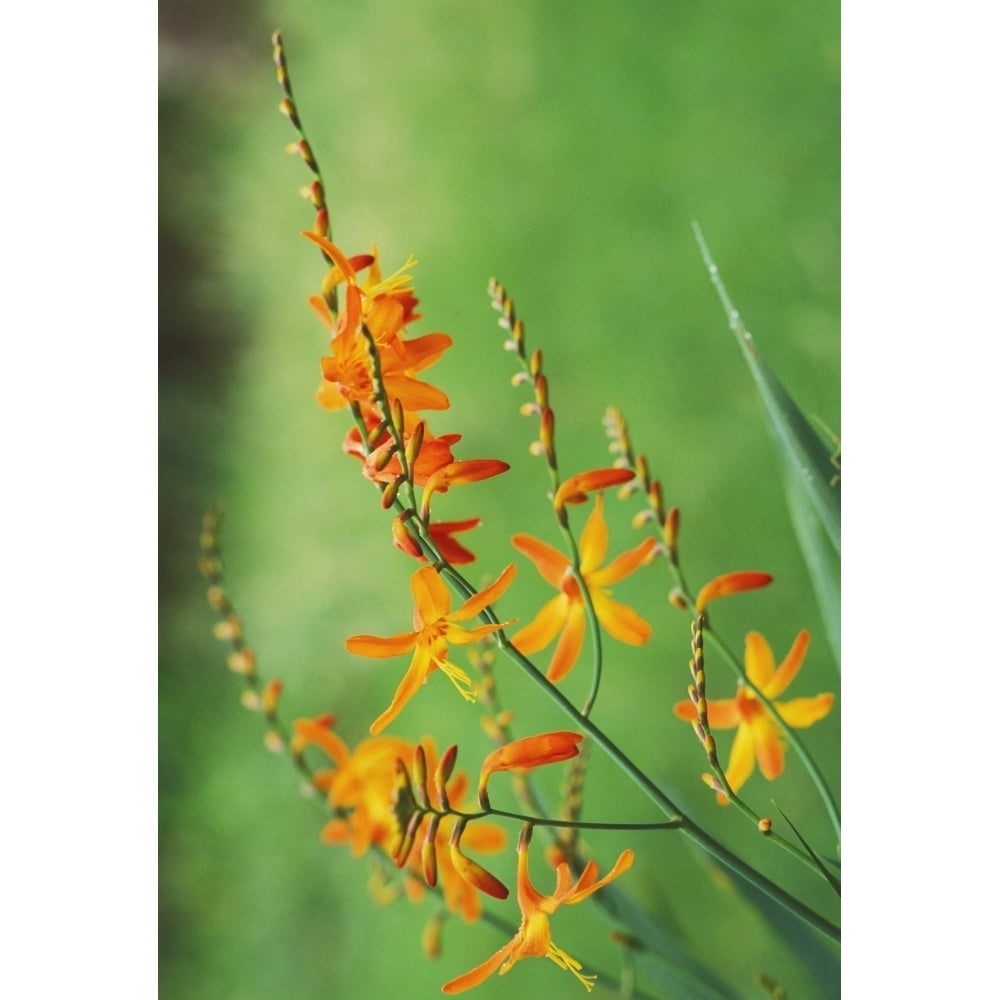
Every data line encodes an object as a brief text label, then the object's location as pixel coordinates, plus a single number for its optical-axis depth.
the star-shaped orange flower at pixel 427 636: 0.63
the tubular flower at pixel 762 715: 0.66
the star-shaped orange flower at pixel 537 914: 0.63
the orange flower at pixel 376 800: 0.69
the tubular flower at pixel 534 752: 0.62
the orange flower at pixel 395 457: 0.62
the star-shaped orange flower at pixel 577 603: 0.66
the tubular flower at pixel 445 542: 0.62
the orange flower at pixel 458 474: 0.62
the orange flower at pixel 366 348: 0.63
